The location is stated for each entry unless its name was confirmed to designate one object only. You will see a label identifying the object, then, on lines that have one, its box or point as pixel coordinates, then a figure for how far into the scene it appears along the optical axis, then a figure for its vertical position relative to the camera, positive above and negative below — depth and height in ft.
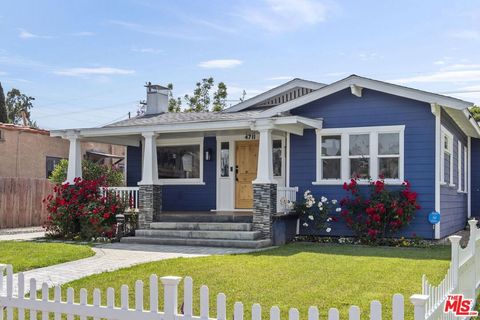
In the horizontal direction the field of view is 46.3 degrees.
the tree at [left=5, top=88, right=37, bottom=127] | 226.05 +33.45
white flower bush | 46.32 -2.48
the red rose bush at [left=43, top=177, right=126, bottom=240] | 46.65 -2.64
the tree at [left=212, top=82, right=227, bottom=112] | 131.44 +19.92
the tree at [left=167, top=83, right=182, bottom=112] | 137.34 +18.60
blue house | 43.29 +2.23
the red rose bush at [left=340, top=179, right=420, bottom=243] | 43.29 -2.25
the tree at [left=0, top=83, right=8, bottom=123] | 95.16 +11.72
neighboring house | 73.97 +3.84
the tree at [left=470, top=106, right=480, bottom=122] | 96.68 +12.46
